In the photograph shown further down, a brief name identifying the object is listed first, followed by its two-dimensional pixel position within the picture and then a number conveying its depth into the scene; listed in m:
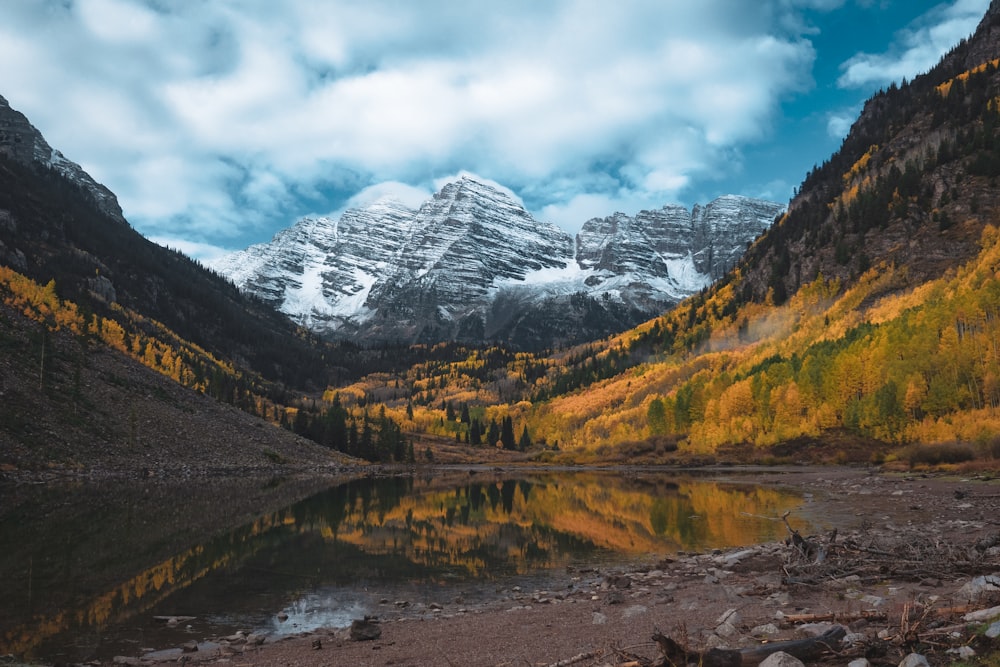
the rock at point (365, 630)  17.16
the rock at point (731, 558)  23.55
